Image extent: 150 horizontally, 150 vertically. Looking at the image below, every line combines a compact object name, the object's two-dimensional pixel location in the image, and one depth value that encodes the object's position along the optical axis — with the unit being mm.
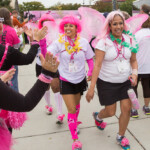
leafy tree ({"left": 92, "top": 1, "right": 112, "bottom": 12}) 31609
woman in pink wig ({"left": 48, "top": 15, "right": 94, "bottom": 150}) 2555
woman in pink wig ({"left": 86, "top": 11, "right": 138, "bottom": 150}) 2400
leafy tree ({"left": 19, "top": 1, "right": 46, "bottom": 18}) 53125
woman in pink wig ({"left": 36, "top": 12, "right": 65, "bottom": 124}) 3201
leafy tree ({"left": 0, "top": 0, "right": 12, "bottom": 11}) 40812
